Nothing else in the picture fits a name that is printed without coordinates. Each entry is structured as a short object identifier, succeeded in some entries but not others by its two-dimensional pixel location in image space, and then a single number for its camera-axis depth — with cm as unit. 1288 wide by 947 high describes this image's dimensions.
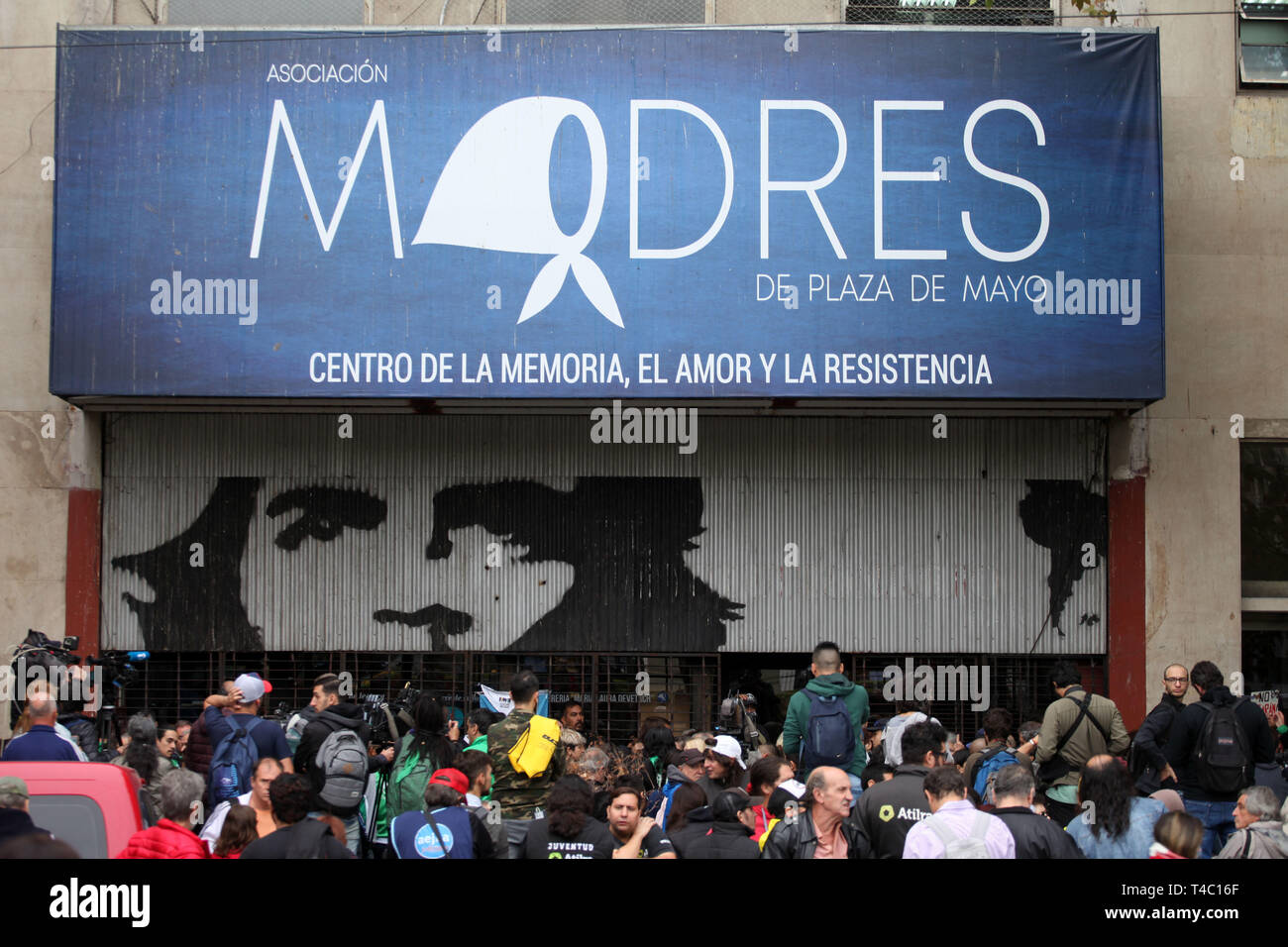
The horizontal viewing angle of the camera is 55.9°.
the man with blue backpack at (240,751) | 891
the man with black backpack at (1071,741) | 980
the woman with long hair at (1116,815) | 643
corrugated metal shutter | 1528
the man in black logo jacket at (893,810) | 679
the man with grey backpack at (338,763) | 832
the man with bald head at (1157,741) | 974
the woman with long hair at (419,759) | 835
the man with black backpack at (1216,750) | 959
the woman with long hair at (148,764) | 864
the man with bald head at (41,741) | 845
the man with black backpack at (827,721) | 977
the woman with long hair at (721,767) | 862
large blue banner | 1402
